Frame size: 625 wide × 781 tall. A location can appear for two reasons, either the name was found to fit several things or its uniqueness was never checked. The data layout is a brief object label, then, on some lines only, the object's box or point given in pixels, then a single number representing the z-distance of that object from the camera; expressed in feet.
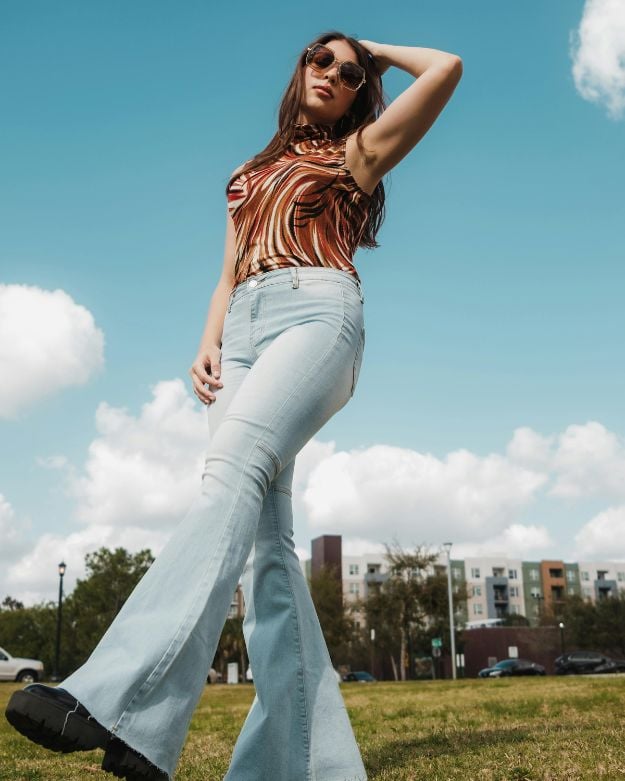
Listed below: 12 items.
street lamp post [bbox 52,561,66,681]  109.40
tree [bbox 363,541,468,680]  154.20
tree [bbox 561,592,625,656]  197.06
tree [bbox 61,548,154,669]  178.70
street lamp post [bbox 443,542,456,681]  144.25
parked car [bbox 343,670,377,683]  187.73
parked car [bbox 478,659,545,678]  160.25
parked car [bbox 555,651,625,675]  148.25
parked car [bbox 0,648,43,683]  94.07
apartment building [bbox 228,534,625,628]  330.95
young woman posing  5.58
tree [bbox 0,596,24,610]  356.38
